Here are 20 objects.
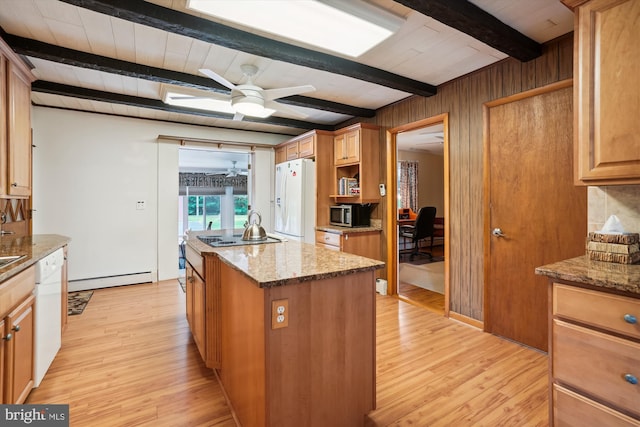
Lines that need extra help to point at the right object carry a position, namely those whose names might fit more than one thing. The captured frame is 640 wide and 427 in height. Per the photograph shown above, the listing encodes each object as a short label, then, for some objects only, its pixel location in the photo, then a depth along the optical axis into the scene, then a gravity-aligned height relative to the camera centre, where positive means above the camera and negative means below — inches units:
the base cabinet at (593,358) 46.5 -24.1
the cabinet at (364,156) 153.6 +28.7
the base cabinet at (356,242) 148.0 -15.5
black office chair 234.8 -11.5
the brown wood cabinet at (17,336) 57.2 -25.4
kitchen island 51.6 -23.7
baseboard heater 159.2 -37.7
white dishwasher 73.3 -26.5
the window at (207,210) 400.5 +2.4
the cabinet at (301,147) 169.9 +39.7
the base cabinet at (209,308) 78.2 -25.2
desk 274.2 -15.8
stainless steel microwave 159.9 -1.9
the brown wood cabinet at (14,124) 83.7 +26.4
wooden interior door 88.6 +1.9
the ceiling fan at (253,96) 95.4 +37.5
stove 89.2 -9.2
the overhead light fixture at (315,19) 64.9 +44.8
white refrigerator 173.9 +7.3
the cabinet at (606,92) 55.3 +22.8
